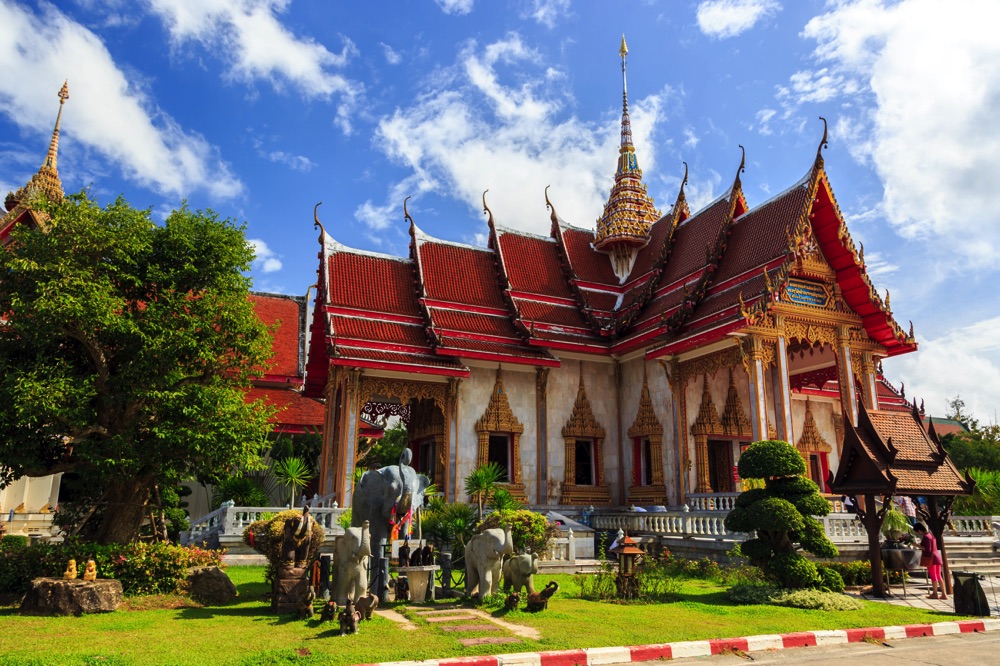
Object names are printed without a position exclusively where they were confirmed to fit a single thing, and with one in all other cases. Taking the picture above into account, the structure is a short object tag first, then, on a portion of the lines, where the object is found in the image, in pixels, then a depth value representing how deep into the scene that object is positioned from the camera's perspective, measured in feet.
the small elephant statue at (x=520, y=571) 26.94
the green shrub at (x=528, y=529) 33.06
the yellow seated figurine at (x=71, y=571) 26.23
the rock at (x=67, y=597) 24.63
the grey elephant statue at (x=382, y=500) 27.58
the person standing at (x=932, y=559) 31.91
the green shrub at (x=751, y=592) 29.19
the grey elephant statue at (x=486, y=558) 26.35
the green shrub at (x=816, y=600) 28.14
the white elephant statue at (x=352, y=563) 23.71
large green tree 28.91
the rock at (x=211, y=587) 28.09
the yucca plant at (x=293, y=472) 49.21
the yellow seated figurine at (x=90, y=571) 26.81
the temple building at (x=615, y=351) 51.65
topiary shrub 29.76
